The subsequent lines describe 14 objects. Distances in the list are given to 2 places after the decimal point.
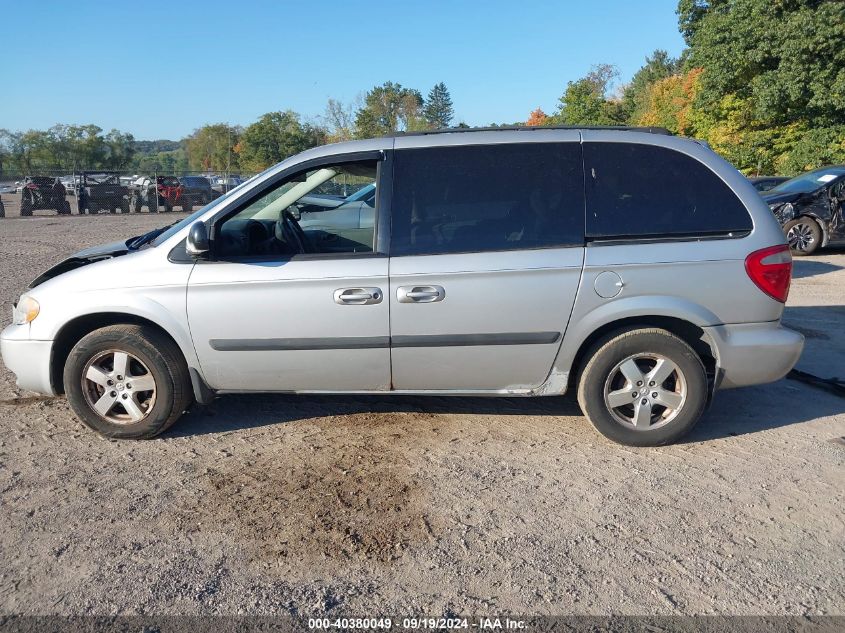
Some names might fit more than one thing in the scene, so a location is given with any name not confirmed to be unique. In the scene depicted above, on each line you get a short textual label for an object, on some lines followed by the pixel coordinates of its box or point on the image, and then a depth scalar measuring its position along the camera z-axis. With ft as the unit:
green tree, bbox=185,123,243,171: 261.85
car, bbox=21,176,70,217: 87.61
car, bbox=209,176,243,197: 113.70
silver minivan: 14.14
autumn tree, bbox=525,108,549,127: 228.02
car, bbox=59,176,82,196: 111.55
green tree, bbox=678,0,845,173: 73.46
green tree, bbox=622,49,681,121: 191.21
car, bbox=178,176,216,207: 106.17
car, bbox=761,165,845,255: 40.29
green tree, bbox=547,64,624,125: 140.05
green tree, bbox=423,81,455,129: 312.91
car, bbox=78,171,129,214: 93.40
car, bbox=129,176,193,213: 99.14
